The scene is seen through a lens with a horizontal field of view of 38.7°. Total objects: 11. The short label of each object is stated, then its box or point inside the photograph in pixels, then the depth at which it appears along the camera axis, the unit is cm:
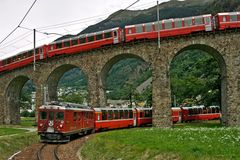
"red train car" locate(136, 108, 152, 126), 4453
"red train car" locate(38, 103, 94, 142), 2678
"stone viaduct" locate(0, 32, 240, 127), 3716
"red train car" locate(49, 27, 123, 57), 4188
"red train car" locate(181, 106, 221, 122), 5500
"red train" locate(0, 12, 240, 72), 3778
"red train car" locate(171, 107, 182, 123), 5114
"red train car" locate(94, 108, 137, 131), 3661
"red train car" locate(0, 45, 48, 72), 4859
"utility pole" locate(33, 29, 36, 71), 4512
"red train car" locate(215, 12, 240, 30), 3722
